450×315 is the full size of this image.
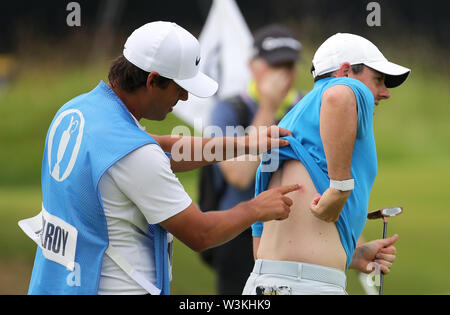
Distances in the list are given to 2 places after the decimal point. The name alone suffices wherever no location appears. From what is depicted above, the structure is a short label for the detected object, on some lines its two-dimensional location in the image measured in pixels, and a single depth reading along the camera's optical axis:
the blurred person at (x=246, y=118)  9.16
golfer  5.28
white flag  13.61
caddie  5.21
